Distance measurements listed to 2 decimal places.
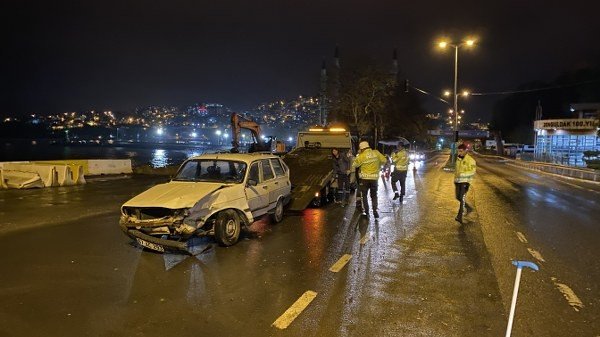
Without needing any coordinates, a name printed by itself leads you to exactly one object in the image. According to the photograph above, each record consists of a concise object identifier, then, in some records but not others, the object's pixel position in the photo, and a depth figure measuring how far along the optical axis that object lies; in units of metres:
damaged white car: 6.95
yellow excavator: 28.36
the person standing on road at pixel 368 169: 10.52
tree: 44.38
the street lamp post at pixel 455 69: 29.21
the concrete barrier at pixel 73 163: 18.88
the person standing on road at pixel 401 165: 13.26
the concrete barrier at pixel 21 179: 16.50
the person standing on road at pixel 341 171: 13.37
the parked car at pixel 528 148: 67.62
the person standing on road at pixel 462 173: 10.11
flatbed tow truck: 11.80
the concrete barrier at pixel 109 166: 21.88
